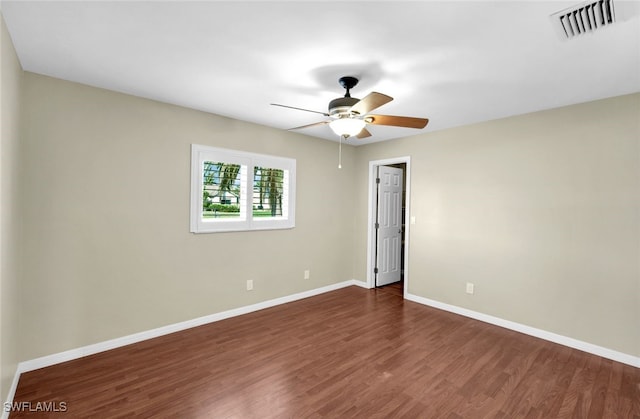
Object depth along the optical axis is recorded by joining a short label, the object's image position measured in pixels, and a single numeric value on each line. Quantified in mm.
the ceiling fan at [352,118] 2346
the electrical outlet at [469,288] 3805
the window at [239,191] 3389
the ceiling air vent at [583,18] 1587
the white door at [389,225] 5078
